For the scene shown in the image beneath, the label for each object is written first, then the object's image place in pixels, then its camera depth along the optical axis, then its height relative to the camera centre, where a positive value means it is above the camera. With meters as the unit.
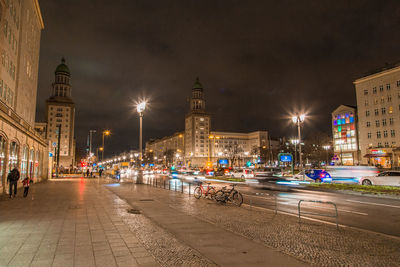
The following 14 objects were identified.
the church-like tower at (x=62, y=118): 128.75 +21.76
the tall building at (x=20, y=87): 22.02 +9.12
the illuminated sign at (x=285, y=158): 33.56 +0.50
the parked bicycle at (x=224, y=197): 15.03 -1.84
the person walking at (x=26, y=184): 17.91 -1.25
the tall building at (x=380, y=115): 71.00 +12.33
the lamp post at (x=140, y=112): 31.24 +5.80
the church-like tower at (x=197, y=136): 177.50 +16.99
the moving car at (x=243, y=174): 40.50 -1.65
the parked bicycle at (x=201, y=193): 17.44 -1.89
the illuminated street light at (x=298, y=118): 31.68 +4.99
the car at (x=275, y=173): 37.03 -1.52
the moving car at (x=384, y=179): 24.45 -1.57
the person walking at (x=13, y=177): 17.48 -0.79
